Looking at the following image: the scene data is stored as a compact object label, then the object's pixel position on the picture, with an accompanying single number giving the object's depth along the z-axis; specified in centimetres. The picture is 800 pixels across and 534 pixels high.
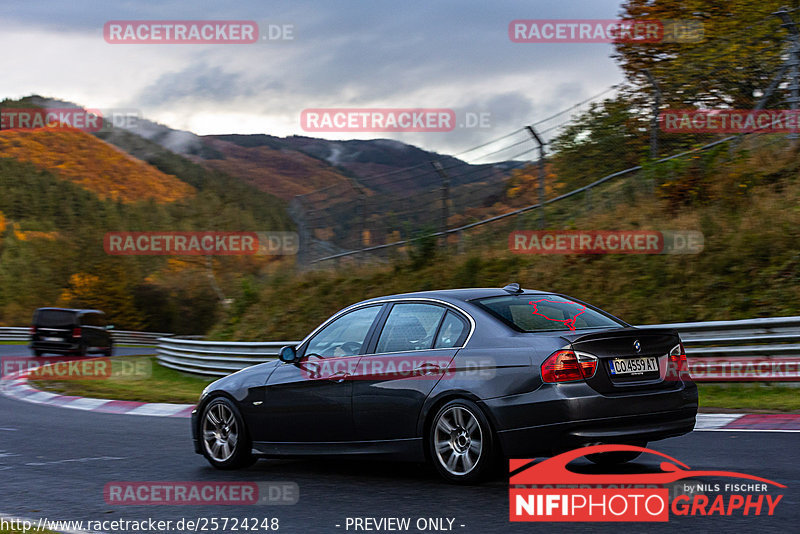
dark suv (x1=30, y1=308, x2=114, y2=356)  2983
